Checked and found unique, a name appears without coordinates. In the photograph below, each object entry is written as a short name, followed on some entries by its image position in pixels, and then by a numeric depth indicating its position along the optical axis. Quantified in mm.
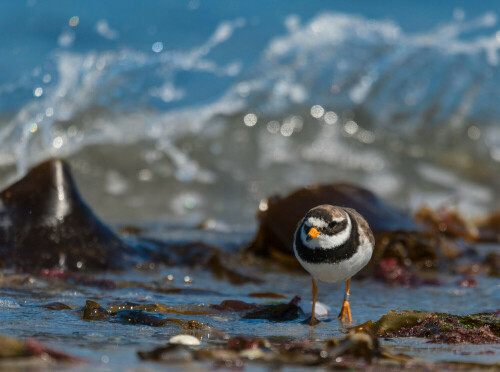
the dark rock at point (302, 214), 12391
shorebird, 7305
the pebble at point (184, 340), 5697
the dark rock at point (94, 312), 6937
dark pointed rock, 10195
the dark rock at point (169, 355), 4980
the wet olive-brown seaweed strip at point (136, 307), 7339
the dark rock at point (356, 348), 5152
